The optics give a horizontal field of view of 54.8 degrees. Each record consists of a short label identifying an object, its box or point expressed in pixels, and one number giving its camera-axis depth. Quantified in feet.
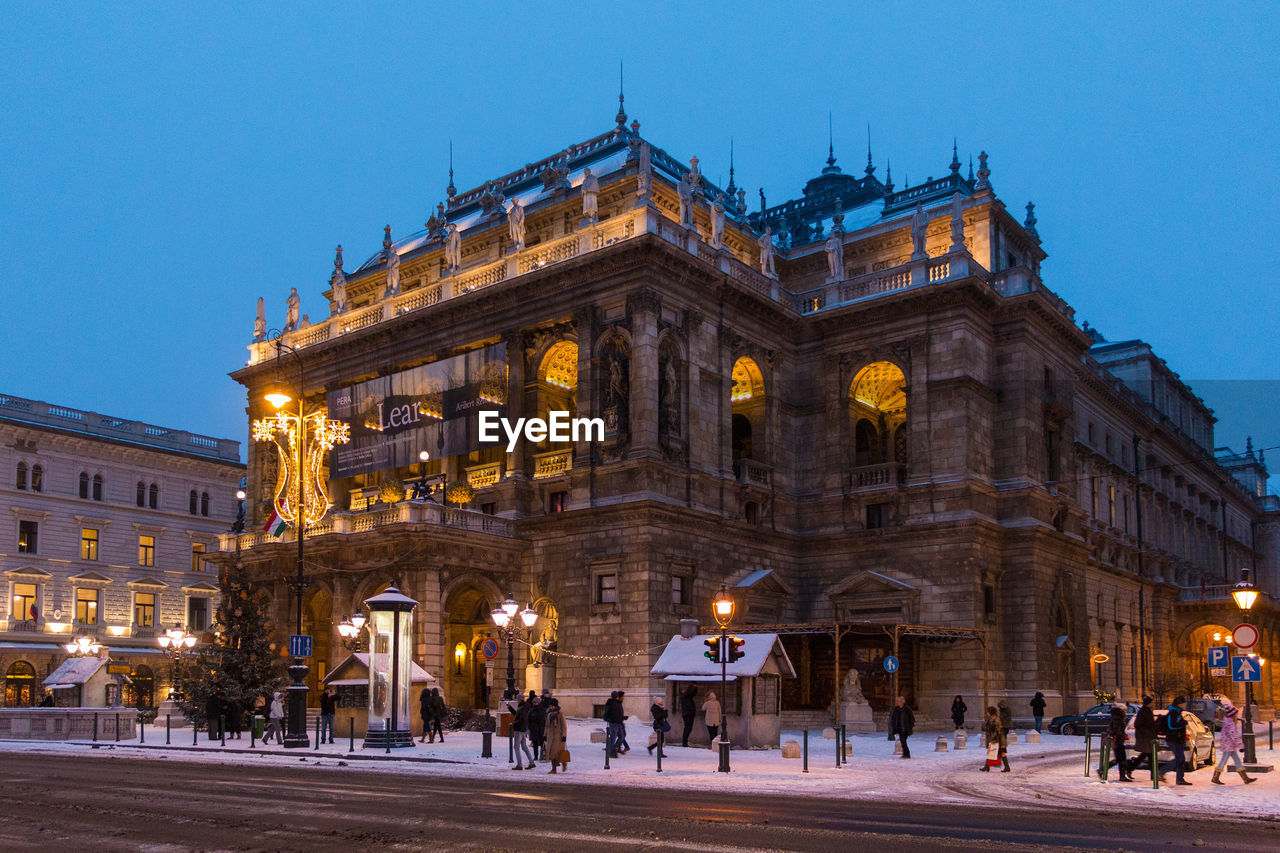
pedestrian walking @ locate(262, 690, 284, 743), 114.52
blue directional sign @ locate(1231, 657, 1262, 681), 81.20
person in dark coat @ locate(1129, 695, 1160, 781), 77.00
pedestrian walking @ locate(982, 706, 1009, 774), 86.07
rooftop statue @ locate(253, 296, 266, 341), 196.65
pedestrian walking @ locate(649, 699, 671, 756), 93.02
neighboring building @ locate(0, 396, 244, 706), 205.16
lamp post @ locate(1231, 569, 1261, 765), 86.69
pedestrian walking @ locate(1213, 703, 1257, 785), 75.82
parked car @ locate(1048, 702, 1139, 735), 130.21
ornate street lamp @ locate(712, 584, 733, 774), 82.02
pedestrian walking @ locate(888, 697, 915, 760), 99.45
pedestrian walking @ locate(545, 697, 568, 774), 82.48
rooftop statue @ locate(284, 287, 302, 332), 192.24
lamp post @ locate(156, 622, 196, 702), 142.82
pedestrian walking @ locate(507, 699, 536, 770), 86.07
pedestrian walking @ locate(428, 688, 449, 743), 113.19
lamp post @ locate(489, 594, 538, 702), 102.78
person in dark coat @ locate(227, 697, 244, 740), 123.85
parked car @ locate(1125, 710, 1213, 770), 82.11
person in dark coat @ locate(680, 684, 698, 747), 105.19
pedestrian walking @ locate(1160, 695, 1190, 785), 74.74
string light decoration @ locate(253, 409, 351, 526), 123.95
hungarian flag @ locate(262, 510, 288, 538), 141.79
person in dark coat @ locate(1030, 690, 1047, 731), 135.03
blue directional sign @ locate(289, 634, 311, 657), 108.68
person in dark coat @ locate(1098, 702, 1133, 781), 77.36
